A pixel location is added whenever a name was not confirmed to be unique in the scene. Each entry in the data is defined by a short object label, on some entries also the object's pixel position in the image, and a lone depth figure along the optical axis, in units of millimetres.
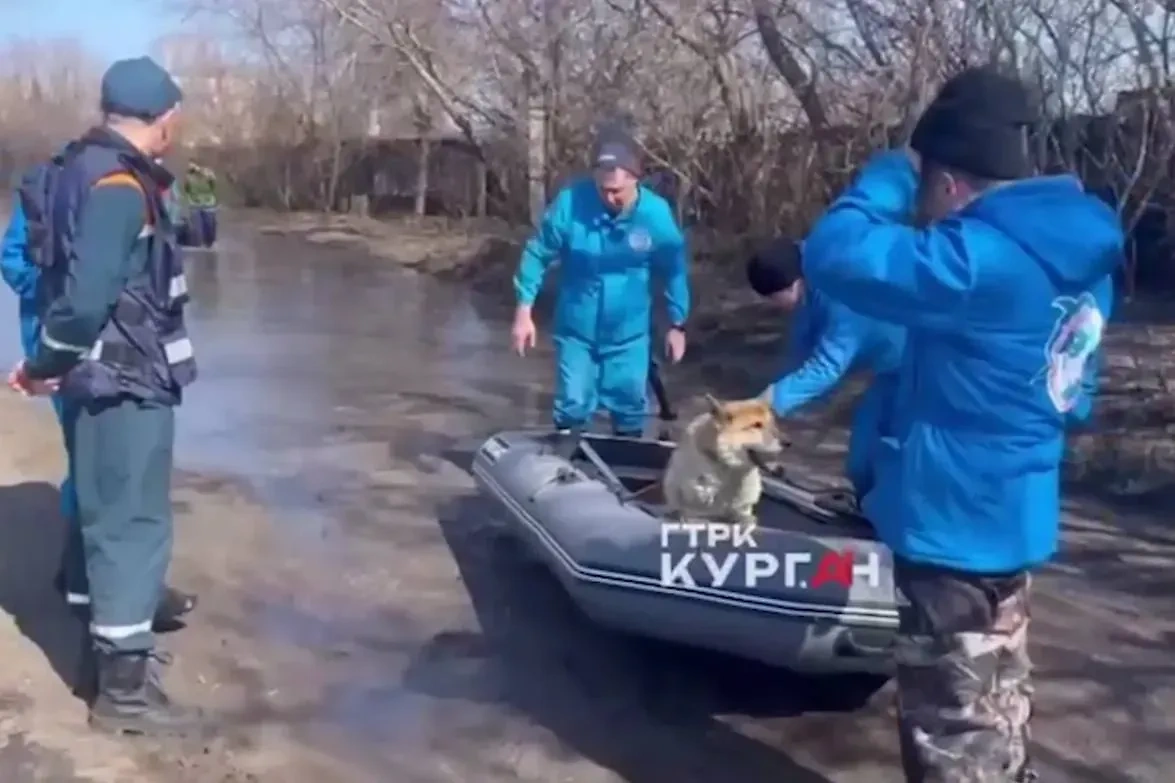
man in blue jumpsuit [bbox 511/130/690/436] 8047
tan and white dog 6289
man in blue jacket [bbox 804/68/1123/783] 3791
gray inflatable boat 5559
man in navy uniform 5215
